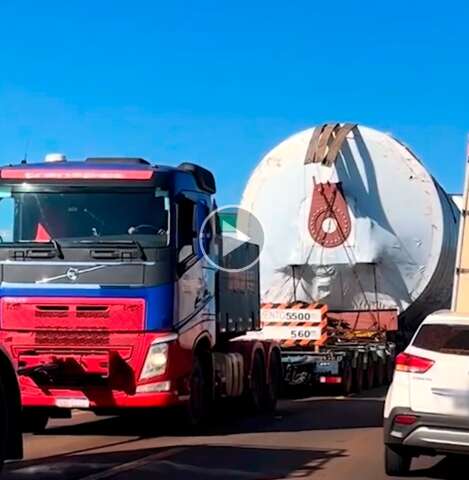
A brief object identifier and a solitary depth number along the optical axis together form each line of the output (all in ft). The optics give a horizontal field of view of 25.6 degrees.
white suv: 28.99
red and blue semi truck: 39.29
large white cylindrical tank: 63.31
